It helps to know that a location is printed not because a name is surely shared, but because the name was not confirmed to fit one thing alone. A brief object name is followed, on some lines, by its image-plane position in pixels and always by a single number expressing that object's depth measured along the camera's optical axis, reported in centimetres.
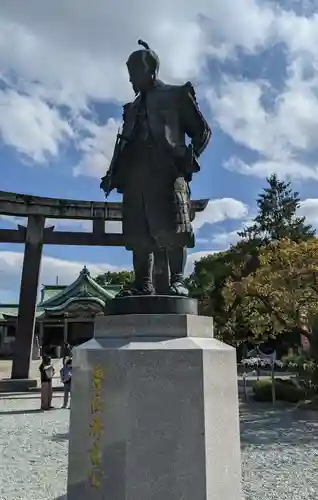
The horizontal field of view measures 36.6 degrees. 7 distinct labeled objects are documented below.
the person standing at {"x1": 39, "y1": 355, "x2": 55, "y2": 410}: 1184
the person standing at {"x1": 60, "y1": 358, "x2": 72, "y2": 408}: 1235
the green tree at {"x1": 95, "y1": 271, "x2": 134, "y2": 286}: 5253
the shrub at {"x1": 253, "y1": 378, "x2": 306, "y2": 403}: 1410
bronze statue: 389
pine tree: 3703
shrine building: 2984
